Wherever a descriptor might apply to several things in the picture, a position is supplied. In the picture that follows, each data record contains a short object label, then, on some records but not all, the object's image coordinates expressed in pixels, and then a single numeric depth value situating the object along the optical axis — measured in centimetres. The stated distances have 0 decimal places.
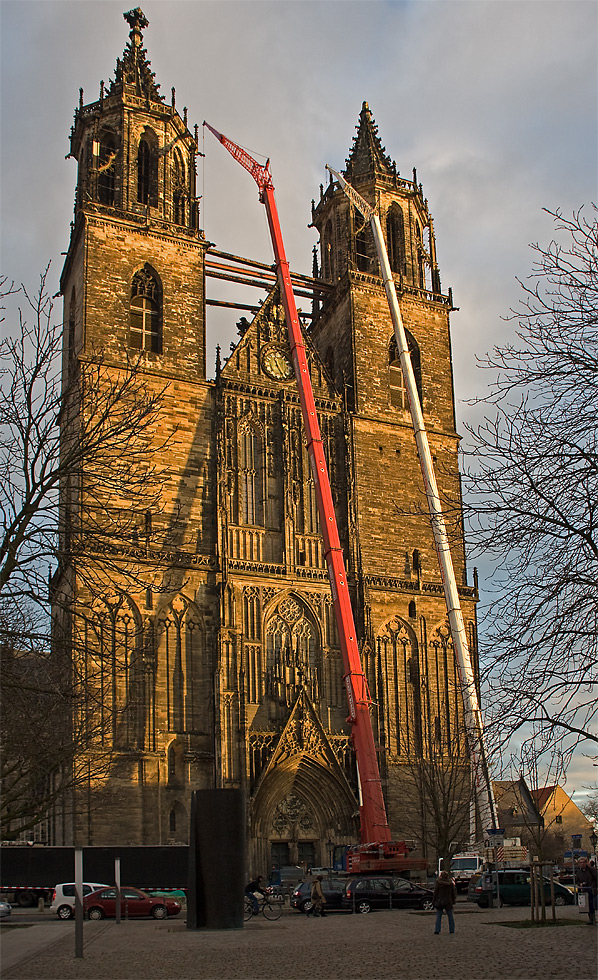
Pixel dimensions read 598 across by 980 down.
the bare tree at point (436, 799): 3525
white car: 2806
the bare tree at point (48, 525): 1362
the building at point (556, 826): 7656
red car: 2772
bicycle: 2633
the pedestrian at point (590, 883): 2020
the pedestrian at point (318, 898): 2520
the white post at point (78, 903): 1664
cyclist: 2644
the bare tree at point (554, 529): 1192
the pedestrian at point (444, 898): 1842
